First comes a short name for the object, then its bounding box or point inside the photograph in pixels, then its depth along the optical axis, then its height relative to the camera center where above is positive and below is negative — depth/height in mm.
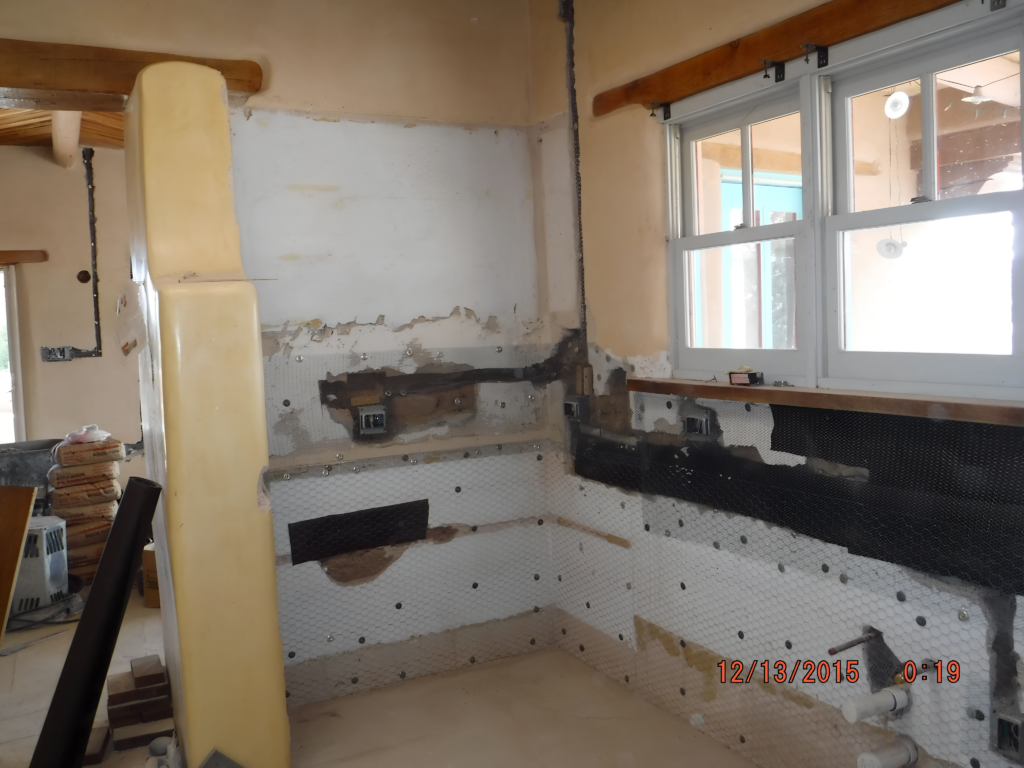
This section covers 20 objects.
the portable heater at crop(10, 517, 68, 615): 4633 -1297
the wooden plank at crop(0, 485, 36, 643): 3695 -833
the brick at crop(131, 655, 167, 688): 3279 -1369
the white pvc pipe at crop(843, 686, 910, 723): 2096 -1051
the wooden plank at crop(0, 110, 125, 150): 6141 +1863
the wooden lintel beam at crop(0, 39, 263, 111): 2826 +1029
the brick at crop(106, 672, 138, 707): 3174 -1394
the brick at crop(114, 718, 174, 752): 3076 -1528
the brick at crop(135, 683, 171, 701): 3234 -1415
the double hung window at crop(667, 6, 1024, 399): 2043 +311
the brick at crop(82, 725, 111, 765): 2957 -1518
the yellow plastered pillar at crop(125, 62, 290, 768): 2383 -236
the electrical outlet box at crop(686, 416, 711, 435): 2857 -364
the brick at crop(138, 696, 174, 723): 3213 -1480
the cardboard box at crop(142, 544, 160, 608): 4785 -1436
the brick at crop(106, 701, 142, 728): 3154 -1467
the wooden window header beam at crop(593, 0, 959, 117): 2166 +877
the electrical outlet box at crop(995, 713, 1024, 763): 1970 -1071
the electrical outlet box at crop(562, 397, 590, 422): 3539 -354
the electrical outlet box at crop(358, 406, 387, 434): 3408 -344
